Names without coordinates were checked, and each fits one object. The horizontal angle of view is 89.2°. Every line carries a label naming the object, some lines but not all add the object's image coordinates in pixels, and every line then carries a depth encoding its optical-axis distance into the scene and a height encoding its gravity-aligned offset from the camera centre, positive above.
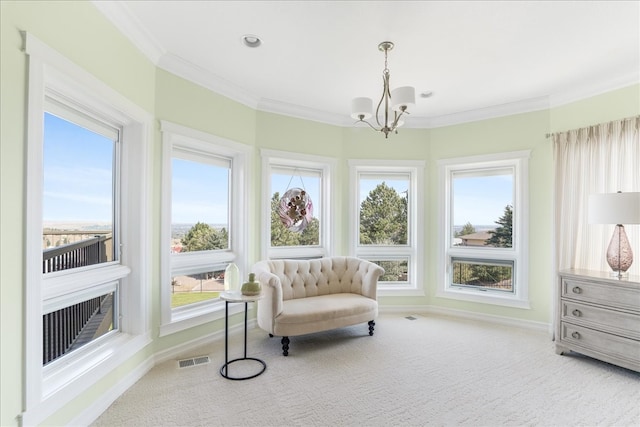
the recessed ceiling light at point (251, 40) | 2.64 +1.45
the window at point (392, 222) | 4.73 -0.11
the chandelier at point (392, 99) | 2.46 +0.88
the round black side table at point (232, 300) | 2.74 -0.76
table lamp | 2.79 -0.01
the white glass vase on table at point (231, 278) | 2.96 -0.60
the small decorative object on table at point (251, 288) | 2.85 -0.66
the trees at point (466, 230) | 4.55 -0.21
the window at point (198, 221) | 3.06 -0.08
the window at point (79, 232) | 1.71 -0.13
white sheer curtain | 3.19 +0.37
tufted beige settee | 3.21 -0.95
